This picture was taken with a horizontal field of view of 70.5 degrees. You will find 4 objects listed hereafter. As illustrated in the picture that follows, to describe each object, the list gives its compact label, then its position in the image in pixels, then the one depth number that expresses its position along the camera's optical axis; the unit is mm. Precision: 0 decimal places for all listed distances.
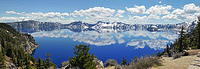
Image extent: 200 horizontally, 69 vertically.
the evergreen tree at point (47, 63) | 61962
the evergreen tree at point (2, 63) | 60709
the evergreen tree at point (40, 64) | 57938
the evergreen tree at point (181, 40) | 51181
